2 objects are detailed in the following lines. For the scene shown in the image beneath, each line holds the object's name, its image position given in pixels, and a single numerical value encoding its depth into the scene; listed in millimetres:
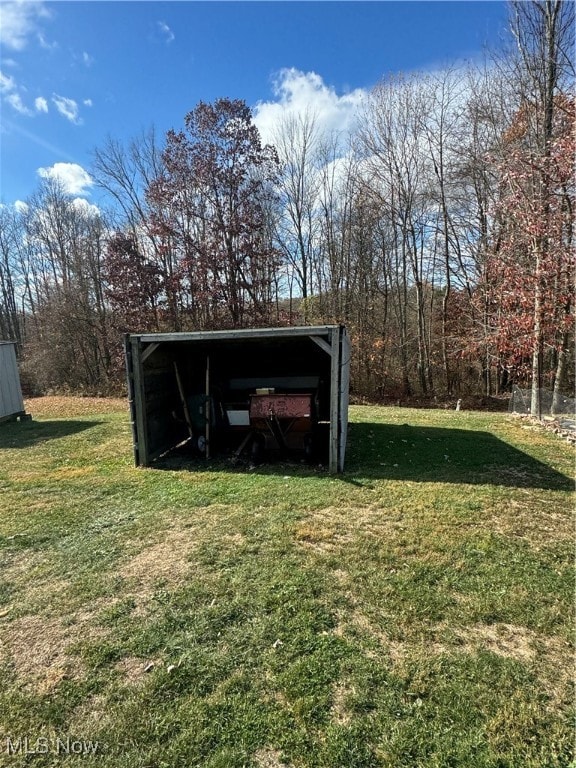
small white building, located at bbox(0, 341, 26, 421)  11258
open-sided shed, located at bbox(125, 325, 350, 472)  5977
